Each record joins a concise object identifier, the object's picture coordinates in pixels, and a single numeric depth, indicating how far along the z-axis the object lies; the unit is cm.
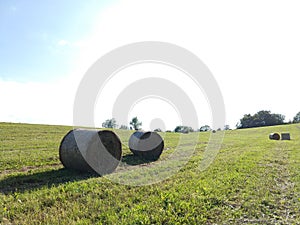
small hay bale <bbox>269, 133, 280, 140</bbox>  3245
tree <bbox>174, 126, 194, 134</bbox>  5318
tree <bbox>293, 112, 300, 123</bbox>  11044
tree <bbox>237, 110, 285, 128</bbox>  10075
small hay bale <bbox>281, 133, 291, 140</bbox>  3196
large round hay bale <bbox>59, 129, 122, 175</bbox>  891
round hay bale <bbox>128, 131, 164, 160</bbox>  1379
